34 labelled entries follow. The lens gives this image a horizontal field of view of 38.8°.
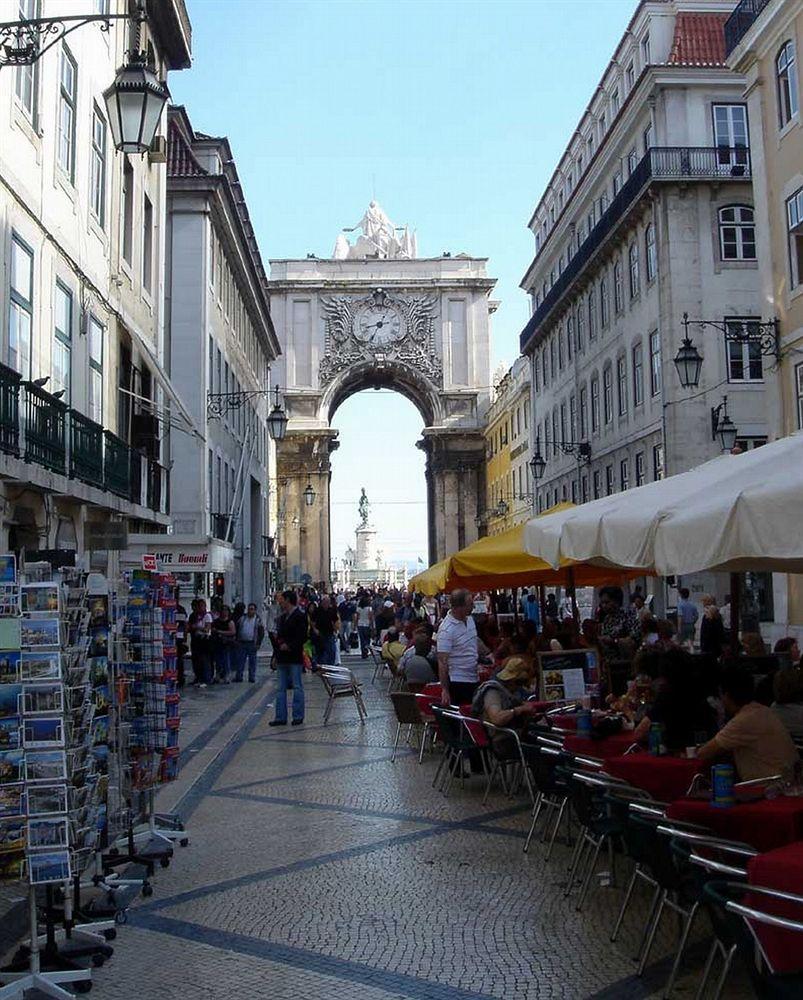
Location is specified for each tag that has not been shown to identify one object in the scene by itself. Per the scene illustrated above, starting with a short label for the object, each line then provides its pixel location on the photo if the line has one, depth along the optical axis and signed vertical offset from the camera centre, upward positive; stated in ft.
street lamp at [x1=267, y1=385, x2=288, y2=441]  91.40 +15.23
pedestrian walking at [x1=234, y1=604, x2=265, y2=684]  81.30 -2.37
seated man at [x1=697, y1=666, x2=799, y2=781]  19.16 -2.25
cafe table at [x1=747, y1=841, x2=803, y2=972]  12.87 -3.45
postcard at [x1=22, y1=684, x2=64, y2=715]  17.39 -1.28
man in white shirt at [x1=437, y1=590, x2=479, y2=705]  35.09 -1.37
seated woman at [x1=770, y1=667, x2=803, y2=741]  25.98 -2.25
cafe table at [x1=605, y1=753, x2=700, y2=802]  20.88 -3.11
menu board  33.63 -2.06
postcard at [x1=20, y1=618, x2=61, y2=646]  17.51 -0.25
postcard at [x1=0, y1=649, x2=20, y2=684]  17.16 -0.75
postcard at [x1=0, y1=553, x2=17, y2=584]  17.87 +0.74
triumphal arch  230.48 +51.63
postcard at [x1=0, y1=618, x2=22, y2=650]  17.12 -0.25
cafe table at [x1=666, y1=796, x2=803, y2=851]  17.22 -3.30
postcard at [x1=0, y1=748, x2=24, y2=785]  17.02 -2.23
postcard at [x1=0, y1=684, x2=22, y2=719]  17.06 -1.24
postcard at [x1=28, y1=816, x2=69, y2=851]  17.34 -3.30
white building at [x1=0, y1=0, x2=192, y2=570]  44.37 +15.12
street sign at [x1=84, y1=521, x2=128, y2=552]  34.77 +2.45
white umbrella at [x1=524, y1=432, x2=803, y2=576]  17.72 +1.58
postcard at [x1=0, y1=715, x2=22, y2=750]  17.02 -1.74
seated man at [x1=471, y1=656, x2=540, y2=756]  29.60 -2.69
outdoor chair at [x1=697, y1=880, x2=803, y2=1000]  12.23 -3.73
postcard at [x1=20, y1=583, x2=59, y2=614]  17.99 +0.28
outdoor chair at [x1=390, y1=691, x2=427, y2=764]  37.60 -3.23
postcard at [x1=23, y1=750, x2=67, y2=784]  17.25 -2.28
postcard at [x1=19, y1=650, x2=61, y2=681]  17.39 -0.77
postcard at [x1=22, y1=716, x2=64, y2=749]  17.25 -1.75
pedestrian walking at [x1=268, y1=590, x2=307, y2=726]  48.60 -1.22
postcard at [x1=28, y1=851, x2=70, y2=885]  17.19 -3.78
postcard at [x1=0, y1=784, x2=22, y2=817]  17.06 -2.75
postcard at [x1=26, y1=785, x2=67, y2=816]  17.33 -2.80
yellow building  192.03 +28.39
